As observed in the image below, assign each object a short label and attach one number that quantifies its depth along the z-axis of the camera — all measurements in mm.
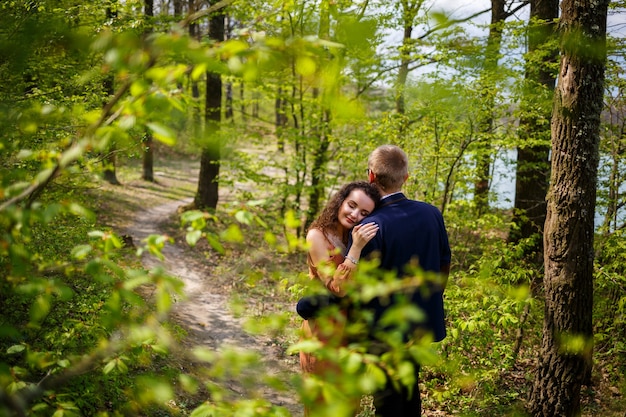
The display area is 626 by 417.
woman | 2865
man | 3086
